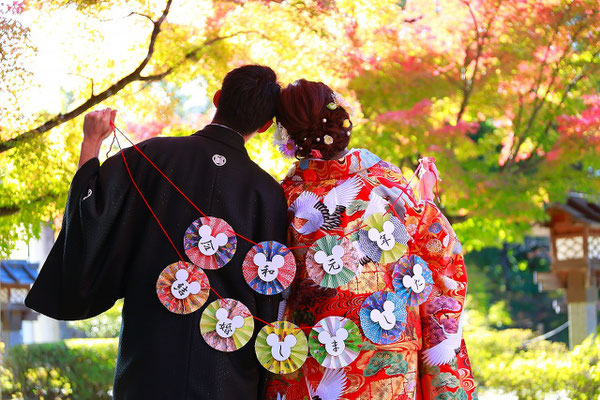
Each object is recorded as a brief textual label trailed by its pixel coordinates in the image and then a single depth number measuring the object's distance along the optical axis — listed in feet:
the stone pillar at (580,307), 31.65
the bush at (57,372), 22.40
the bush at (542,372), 20.24
